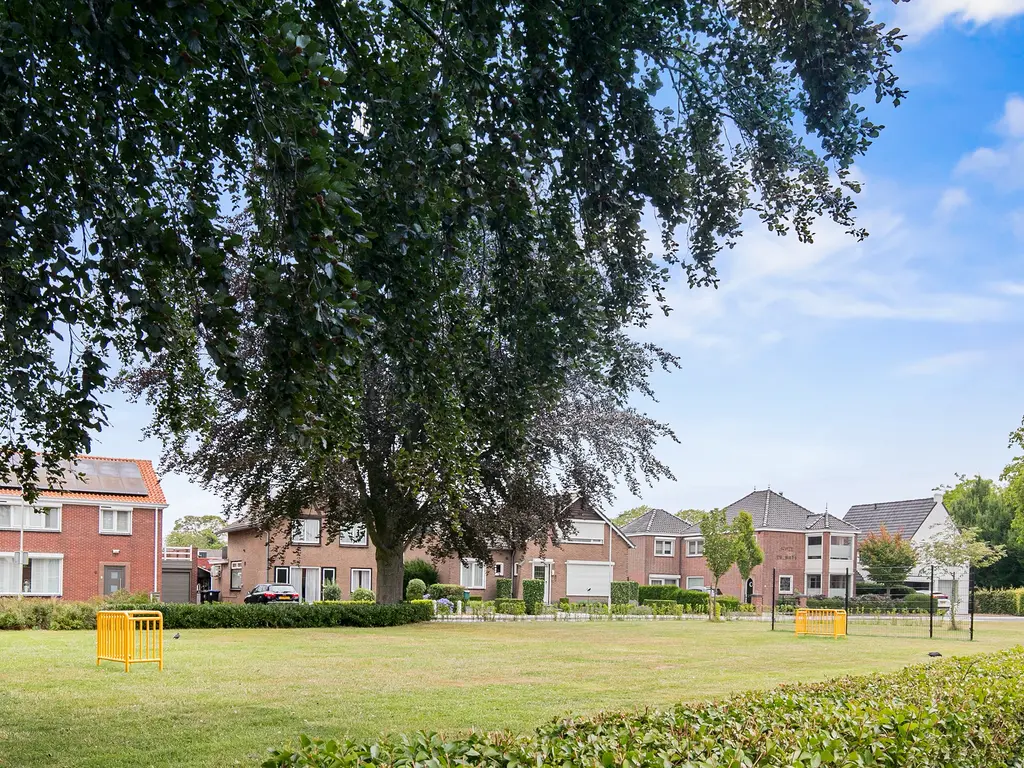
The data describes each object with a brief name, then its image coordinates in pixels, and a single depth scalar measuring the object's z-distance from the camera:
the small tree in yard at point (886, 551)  56.87
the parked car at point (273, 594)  43.25
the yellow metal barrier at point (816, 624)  30.24
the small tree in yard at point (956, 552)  51.81
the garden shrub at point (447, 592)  47.50
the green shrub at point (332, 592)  46.59
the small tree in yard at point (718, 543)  44.09
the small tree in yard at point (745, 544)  44.93
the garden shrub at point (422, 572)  50.12
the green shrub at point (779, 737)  4.64
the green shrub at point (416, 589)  46.53
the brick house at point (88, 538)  38.84
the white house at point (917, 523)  64.88
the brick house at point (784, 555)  61.06
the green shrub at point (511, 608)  41.31
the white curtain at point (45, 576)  39.07
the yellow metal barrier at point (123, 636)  15.91
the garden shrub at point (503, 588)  52.53
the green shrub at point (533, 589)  49.94
